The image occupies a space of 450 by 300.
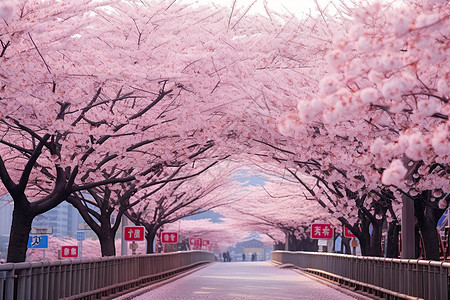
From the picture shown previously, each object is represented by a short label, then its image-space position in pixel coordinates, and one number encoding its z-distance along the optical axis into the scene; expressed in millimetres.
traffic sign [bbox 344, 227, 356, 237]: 40425
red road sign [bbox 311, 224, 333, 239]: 42344
